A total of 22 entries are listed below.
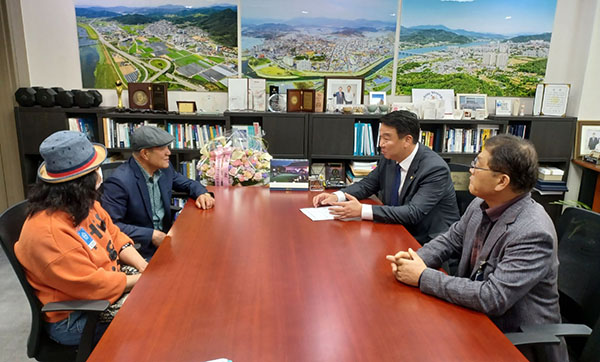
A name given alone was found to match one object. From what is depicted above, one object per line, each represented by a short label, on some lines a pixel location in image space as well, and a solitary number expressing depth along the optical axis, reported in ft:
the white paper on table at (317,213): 7.11
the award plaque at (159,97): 12.75
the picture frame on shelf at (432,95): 13.52
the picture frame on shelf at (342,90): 13.20
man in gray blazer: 4.26
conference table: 3.54
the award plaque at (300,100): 12.76
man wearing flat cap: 7.33
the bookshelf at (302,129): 12.41
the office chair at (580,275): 4.77
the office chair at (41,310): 4.67
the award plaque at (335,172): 13.15
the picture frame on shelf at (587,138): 13.06
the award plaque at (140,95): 12.64
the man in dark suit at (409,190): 7.11
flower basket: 8.93
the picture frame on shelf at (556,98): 13.16
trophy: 12.57
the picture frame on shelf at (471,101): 13.60
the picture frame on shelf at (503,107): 13.46
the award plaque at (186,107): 12.82
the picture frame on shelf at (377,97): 13.51
